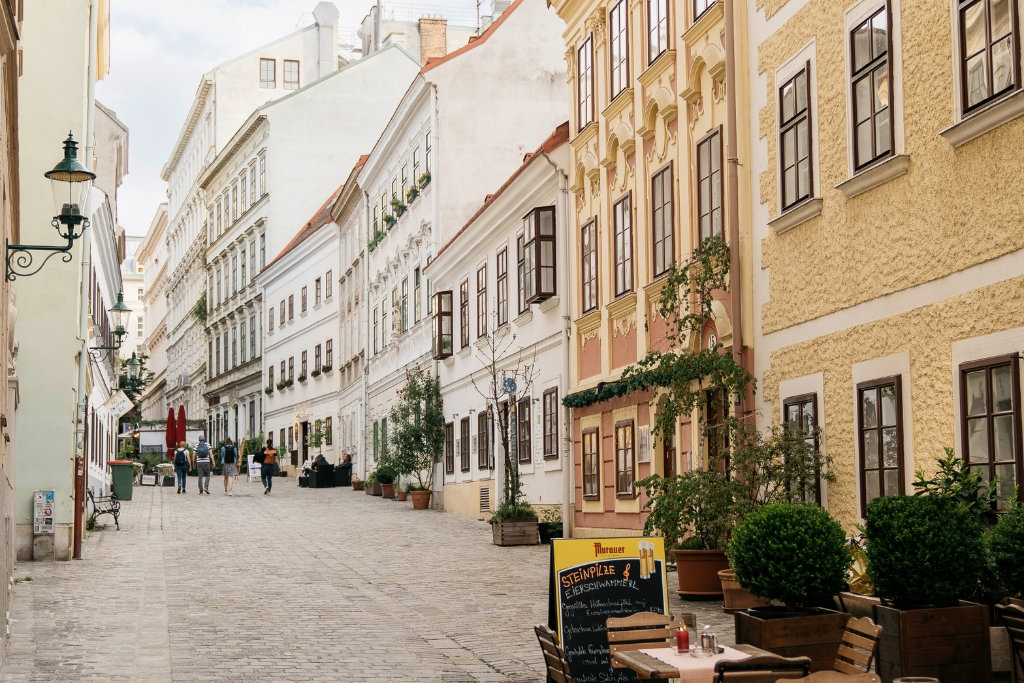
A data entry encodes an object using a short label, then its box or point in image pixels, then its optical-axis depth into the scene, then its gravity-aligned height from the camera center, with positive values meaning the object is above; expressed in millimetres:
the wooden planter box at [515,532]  23000 -1436
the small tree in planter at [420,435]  34250 +300
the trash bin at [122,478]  33094 -660
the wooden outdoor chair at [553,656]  7711 -1200
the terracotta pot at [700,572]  14805 -1371
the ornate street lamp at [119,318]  33469 +3398
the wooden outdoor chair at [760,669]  6961 -1146
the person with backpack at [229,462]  40750 -368
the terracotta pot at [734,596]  13445 -1483
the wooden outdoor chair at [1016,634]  7898 -1101
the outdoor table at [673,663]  7184 -1179
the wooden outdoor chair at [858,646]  7684 -1178
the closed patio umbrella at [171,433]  48344 +600
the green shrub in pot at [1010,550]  8430 -668
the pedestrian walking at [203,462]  40625 -358
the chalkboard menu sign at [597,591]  9133 -971
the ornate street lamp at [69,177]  14562 +2928
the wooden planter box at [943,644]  8312 -1218
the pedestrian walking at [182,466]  39938 -467
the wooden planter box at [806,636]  8586 -1203
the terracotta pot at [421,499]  33688 -1261
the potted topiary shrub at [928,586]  8336 -899
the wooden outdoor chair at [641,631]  8594 -1169
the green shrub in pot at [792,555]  9688 -794
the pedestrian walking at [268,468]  40031 -564
